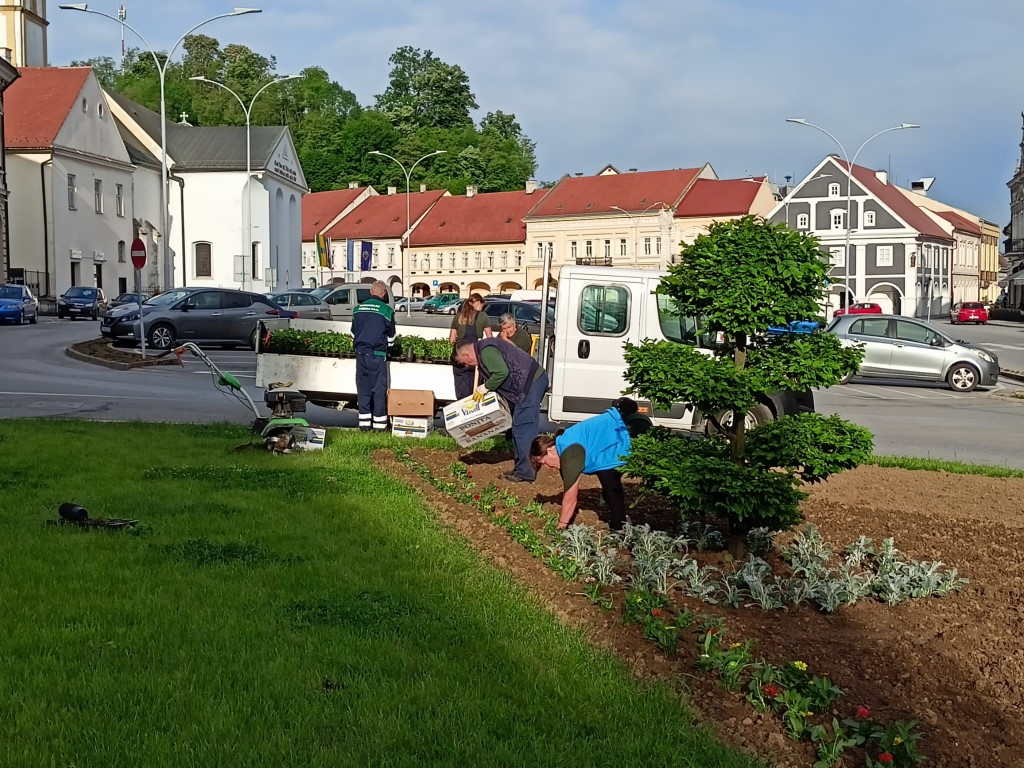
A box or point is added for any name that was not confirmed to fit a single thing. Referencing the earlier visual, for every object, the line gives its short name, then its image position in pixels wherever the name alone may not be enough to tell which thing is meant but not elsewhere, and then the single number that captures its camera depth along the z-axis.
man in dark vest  11.16
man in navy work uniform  13.76
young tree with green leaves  7.18
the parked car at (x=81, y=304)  51.97
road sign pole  27.56
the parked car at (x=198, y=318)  30.08
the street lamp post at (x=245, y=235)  76.23
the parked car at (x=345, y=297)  43.71
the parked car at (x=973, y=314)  78.00
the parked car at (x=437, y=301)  73.44
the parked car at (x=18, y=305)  44.19
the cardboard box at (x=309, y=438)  12.42
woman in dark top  14.20
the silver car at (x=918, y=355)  25.97
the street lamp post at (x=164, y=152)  39.72
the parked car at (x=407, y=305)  68.54
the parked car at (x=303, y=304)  40.12
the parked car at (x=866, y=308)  60.06
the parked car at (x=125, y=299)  44.71
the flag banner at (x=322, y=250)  51.66
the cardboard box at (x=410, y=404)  14.16
